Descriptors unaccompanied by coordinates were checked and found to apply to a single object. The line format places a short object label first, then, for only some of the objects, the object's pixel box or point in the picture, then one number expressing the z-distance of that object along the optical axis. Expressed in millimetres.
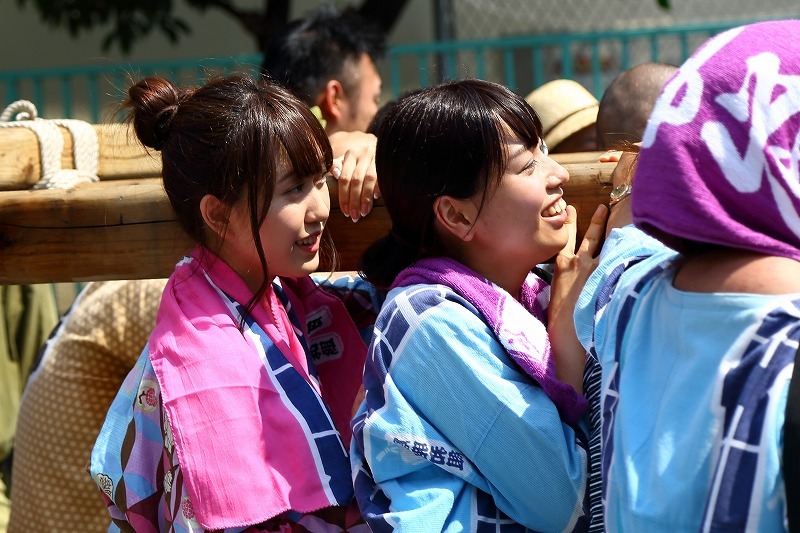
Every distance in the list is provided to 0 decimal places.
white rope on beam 4453
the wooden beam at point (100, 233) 4039
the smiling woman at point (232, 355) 3512
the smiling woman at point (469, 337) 3219
